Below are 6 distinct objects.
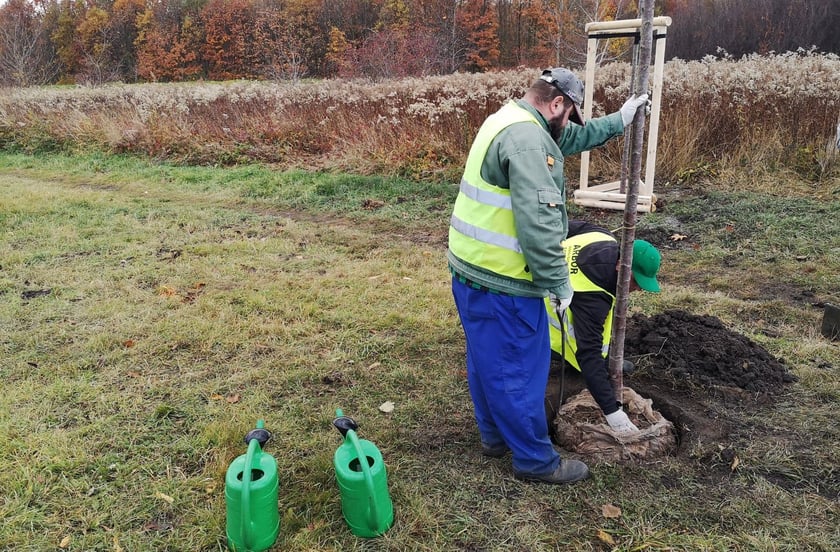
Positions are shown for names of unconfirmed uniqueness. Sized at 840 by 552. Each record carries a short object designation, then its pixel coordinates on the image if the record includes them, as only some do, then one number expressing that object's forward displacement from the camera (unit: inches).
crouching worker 123.3
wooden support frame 240.4
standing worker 98.8
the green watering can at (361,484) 100.0
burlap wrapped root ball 124.9
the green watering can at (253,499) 96.0
